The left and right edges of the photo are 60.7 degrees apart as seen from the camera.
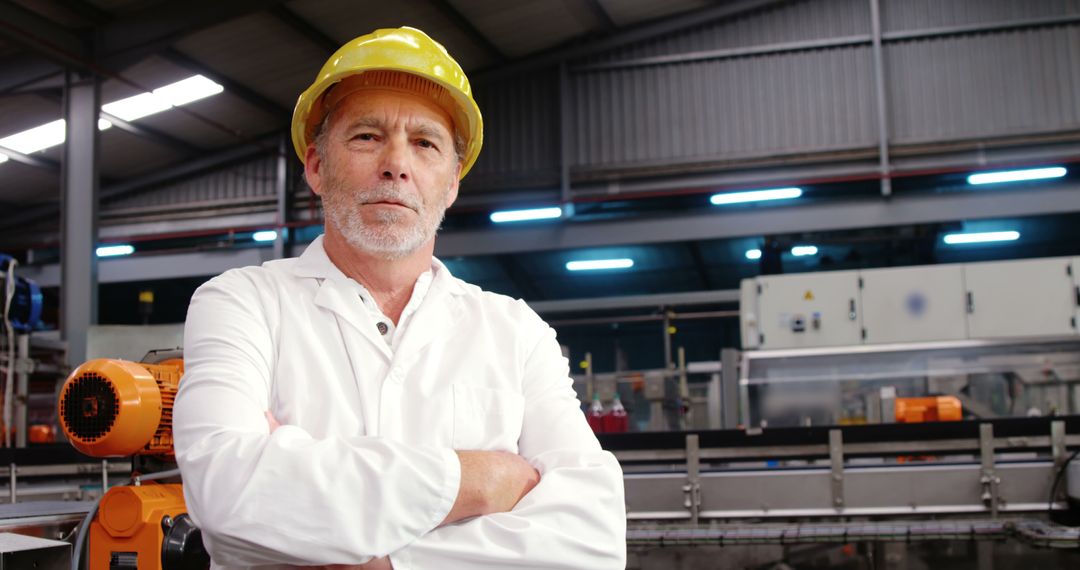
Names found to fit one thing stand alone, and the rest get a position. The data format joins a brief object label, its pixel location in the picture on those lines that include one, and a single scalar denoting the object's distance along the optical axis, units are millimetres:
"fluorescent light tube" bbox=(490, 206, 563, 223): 9542
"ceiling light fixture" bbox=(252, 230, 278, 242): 10188
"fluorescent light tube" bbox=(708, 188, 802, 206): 8953
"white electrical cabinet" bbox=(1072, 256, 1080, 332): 5789
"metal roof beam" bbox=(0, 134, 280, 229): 10117
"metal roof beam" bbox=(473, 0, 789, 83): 9539
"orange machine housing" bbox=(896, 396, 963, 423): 5113
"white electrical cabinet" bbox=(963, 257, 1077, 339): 5844
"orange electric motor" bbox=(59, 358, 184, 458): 1960
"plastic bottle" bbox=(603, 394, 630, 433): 6258
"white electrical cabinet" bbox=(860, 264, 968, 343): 5992
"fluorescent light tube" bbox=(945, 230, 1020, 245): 9445
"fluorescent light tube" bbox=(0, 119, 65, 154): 8328
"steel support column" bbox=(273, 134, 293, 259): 9789
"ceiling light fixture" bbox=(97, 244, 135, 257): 10711
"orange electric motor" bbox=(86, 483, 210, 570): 1973
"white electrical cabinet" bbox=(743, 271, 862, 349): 6199
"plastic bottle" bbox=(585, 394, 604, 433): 6246
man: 977
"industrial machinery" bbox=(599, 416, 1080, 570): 3514
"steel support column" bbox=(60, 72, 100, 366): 6609
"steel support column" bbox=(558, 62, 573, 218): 9406
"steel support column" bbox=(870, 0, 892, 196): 8523
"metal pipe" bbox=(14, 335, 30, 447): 5348
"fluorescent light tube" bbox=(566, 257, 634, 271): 10695
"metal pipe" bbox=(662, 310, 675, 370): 7689
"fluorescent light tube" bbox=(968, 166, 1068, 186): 8352
